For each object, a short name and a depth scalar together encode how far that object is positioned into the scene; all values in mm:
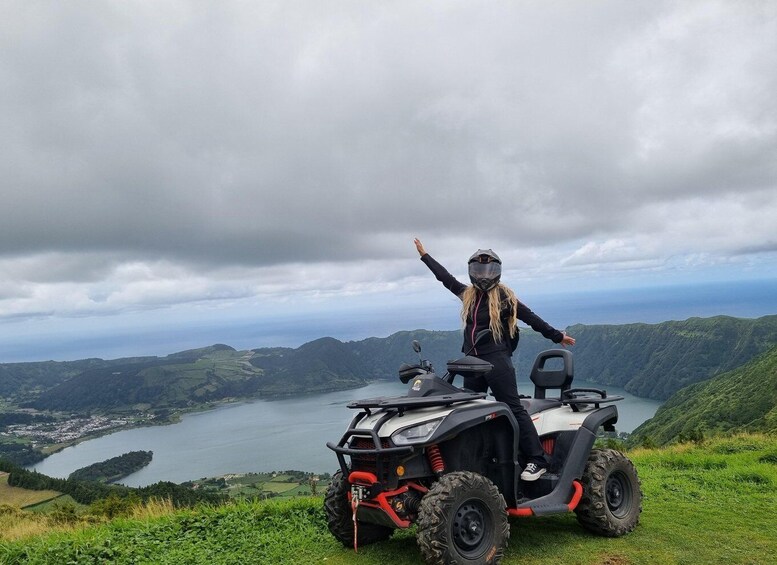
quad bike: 4188
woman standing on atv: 5082
